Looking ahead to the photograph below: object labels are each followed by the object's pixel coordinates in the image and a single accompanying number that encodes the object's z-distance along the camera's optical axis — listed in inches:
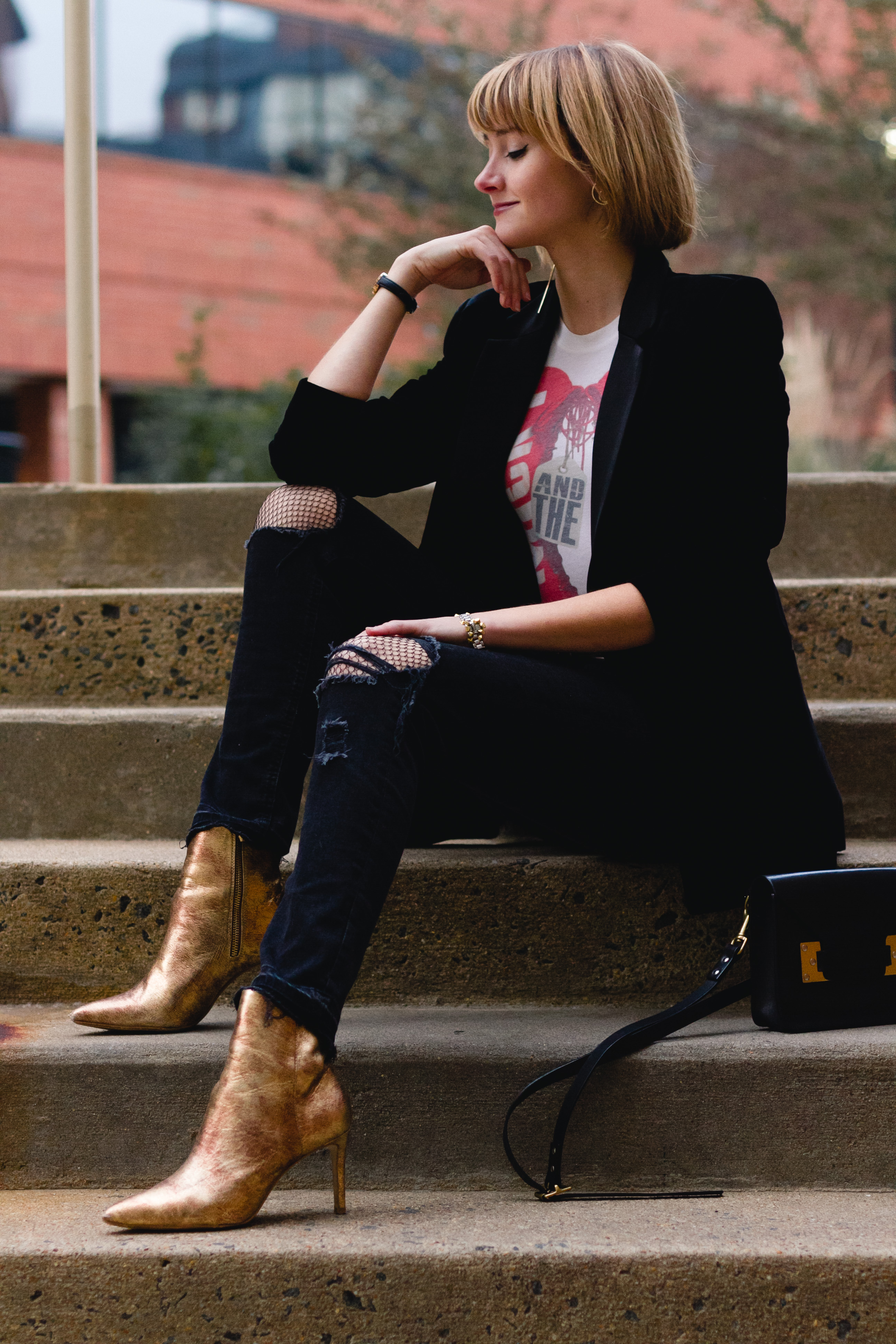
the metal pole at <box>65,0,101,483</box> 184.6
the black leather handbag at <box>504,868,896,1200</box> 143.4
